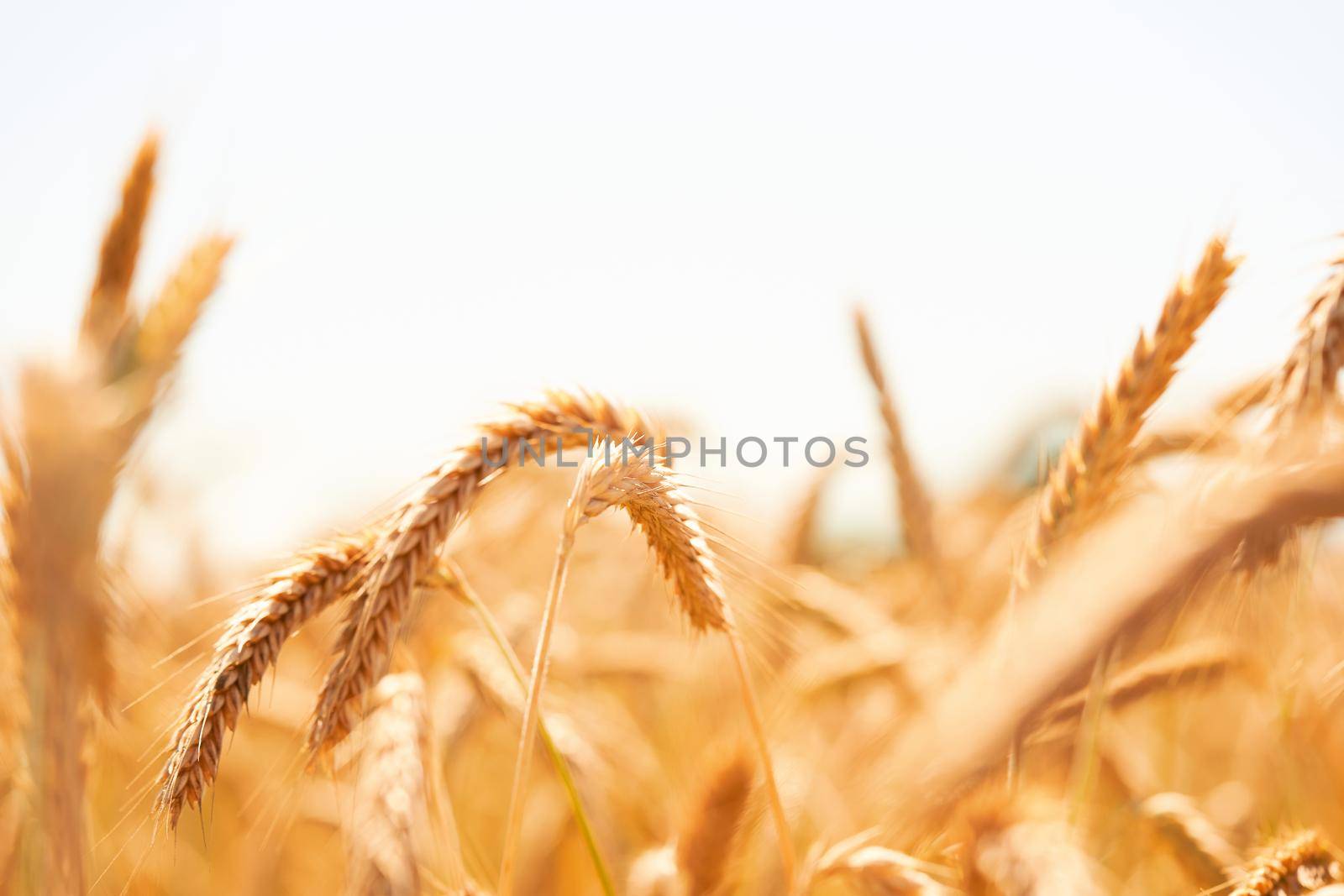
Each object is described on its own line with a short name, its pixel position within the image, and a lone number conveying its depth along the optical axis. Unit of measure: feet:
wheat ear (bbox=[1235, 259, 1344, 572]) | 2.18
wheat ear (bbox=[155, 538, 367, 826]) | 2.12
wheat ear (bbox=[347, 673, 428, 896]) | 1.89
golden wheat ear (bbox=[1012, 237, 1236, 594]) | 2.32
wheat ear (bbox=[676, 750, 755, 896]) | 2.32
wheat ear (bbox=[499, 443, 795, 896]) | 2.19
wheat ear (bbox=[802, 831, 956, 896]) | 2.18
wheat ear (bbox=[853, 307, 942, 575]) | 2.66
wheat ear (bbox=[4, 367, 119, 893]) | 1.74
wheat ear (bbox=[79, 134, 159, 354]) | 2.36
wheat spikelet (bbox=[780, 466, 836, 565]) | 3.16
